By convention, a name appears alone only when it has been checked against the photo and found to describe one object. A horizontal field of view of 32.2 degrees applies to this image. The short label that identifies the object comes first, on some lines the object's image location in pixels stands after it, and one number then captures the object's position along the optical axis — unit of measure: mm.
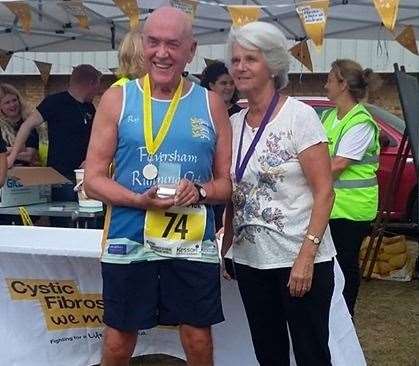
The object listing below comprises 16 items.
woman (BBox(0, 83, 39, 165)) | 5852
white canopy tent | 7332
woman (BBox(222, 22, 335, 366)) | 2535
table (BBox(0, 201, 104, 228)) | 4357
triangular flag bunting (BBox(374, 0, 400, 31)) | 4715
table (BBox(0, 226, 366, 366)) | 3594
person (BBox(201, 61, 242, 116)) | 4836
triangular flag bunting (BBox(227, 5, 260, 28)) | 5652
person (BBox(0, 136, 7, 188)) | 3453
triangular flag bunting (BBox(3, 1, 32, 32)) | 6064
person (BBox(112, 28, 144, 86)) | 2941
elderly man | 2475
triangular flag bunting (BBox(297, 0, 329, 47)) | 5375
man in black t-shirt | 5301
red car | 8266
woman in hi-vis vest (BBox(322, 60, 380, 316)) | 3957
